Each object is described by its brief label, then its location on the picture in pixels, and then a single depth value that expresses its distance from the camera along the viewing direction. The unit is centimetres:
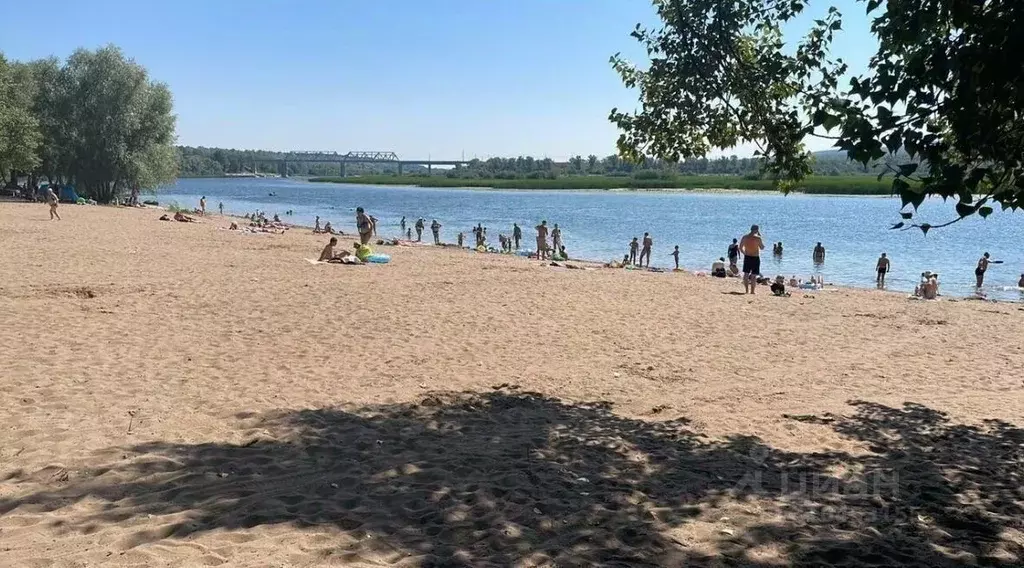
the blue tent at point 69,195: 4822
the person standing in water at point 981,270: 2762
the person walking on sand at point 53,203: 3151
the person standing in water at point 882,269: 2839
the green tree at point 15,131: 3641
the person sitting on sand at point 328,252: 2061
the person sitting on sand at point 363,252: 2111
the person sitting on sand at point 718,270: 2617
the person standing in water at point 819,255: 3459
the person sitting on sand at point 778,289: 1913
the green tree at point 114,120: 5066
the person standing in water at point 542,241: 2958
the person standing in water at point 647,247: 3131
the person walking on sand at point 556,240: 3295
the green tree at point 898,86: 425
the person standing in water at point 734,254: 2889
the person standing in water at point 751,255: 1770
